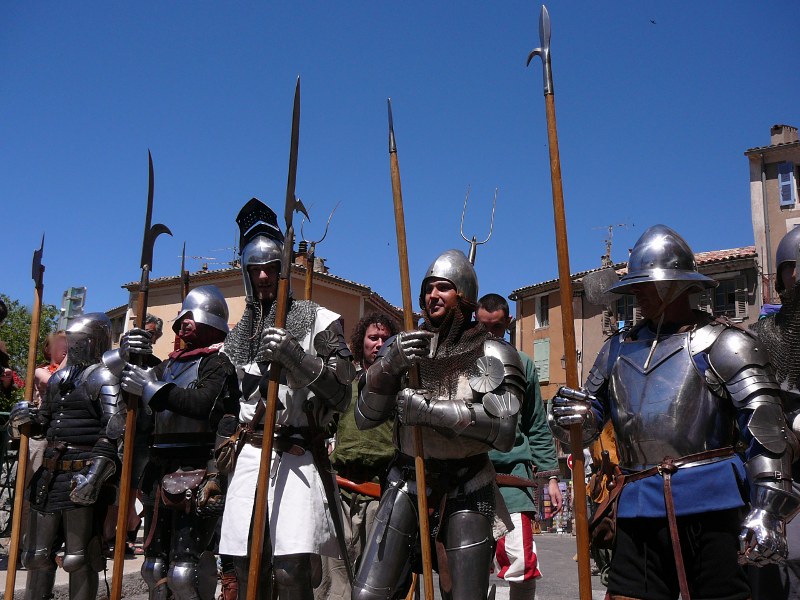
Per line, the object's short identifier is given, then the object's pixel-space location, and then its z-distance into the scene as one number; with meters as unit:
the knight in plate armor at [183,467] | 4.81
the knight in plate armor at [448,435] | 3.83
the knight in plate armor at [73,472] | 5.55
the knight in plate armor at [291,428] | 4.25
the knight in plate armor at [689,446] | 3.36
